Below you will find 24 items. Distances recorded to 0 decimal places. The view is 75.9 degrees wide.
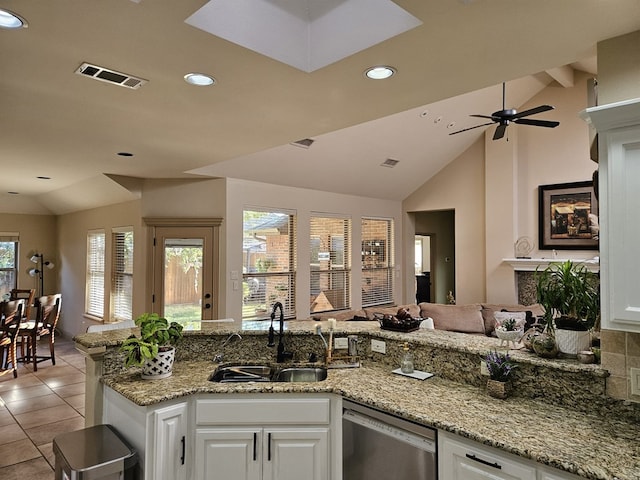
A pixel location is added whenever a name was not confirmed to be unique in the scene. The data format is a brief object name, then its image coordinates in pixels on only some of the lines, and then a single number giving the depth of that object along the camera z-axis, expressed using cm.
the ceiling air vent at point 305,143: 549
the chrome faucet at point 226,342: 280
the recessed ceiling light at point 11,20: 167
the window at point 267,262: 586
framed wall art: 657
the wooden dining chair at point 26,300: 642
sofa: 617
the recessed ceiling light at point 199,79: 227
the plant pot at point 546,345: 205
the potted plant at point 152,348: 230
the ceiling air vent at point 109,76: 220
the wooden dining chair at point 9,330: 512
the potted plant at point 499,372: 205
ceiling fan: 446
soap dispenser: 248
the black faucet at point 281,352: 277
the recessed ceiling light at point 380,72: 216
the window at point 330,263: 679
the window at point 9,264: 812
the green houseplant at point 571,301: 200
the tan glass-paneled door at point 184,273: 558
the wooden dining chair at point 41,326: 571
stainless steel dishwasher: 184
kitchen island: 154
